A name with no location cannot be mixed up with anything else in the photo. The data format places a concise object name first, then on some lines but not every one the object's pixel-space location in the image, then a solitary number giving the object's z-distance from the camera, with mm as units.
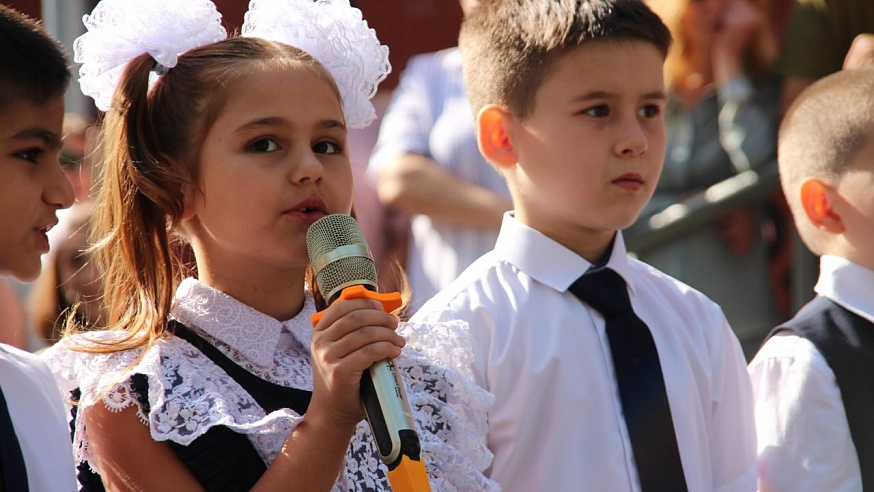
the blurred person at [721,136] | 9172
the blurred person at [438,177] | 7719
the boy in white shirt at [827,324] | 5594
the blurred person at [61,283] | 8648
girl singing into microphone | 4375
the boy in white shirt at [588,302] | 5297
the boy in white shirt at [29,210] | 4305
